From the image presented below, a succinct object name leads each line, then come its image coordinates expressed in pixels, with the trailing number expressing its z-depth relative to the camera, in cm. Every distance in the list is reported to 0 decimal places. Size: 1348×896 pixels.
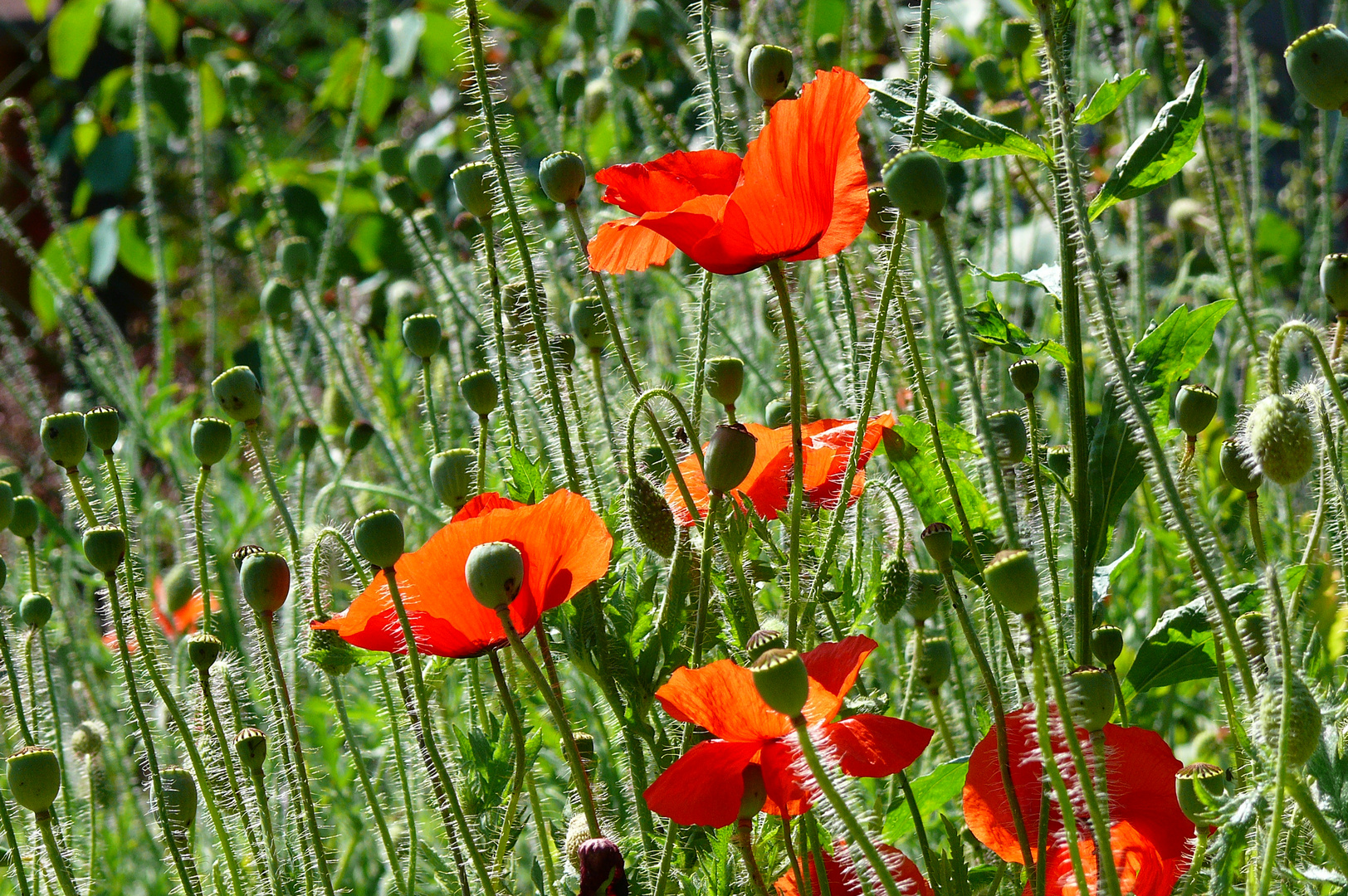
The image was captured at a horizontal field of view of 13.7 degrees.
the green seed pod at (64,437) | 146
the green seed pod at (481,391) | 145
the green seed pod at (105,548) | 143
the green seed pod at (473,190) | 148
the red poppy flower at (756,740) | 135
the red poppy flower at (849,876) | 137
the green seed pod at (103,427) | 147
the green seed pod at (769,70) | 143
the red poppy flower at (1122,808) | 137
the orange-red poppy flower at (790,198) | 138
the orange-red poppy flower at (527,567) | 137
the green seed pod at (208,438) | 147
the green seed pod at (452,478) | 143
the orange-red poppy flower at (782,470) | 144
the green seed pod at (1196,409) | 142
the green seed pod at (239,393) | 142
